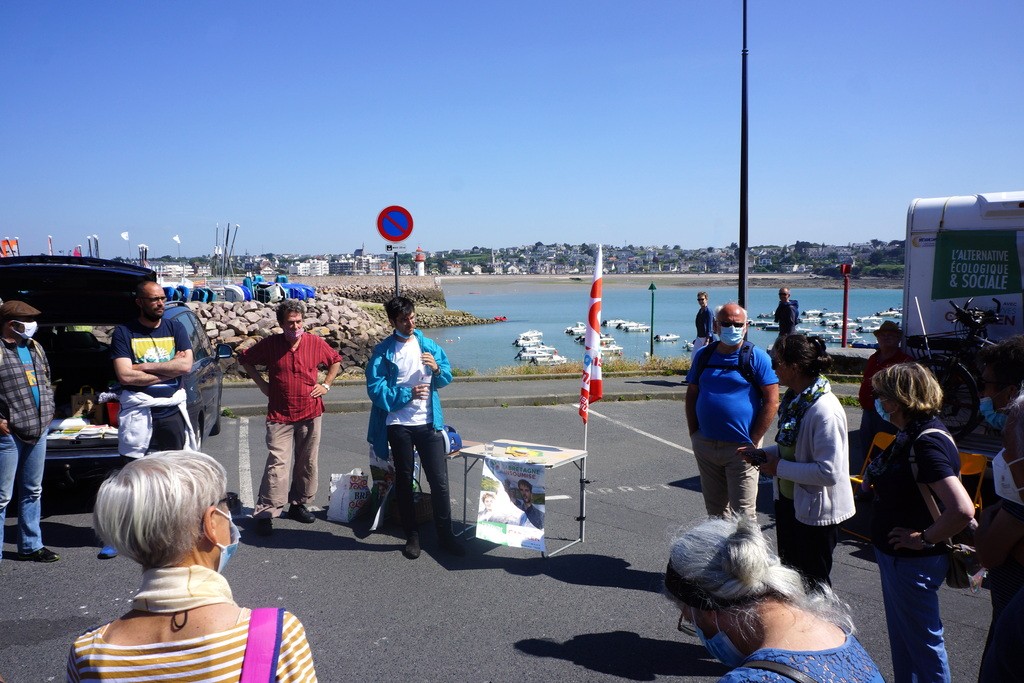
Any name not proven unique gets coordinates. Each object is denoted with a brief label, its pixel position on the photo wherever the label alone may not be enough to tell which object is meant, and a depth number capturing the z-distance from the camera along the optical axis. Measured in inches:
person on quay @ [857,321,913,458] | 291.6
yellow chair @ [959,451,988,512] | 224.4
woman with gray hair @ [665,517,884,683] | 73.5
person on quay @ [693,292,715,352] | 599.2
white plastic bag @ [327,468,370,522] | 258.8
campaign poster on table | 227.1
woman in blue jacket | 228.7
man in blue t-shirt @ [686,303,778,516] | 198.5
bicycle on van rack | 329.4
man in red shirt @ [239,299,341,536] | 248.4
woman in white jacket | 155.2
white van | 338.3
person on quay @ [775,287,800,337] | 616.7
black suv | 252.7
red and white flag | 242.4
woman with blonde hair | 130.7
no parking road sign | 401.4
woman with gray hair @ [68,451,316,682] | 70.3
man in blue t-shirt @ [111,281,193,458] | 222.2
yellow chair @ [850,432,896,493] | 246.4
